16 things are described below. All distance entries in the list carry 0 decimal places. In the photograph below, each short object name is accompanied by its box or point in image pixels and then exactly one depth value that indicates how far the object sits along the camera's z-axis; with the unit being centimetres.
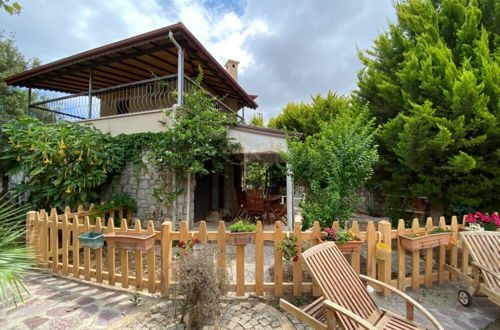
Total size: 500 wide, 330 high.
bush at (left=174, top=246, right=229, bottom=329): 247
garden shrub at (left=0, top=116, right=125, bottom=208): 552
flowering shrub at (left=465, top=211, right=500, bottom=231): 400
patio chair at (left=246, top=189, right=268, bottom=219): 720
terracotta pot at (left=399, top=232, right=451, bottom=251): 348
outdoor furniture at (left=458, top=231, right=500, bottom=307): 303
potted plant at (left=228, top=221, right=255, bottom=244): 334
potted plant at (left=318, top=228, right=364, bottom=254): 322
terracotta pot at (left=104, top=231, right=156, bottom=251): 324
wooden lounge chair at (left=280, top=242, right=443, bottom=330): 215
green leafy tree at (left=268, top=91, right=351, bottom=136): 1599
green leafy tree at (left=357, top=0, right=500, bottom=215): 459
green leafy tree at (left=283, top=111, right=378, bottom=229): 408
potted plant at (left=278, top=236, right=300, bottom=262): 324
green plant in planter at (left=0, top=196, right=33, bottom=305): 189
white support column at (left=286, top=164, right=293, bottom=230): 637
